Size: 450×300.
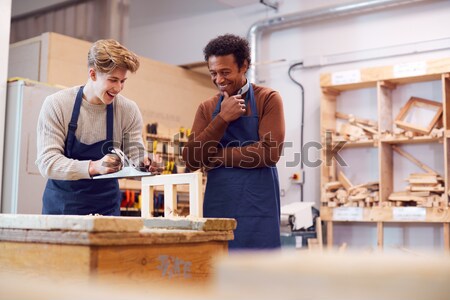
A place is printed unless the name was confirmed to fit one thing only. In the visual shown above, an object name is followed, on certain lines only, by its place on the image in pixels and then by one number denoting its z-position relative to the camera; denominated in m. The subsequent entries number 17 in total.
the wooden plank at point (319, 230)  5.65
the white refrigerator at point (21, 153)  4.42
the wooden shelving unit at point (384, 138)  5.33
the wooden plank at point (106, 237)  1.39
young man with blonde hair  2.44
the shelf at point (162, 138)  5.90
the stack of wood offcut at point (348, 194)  5.64
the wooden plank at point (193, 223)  1.76
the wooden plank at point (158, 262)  1.40
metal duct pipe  5.91
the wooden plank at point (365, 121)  5.81
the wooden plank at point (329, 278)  0.58
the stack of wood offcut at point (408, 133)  5.32
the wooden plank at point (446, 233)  5.20
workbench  1.38
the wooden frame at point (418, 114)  5.44
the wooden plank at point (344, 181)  5.86
